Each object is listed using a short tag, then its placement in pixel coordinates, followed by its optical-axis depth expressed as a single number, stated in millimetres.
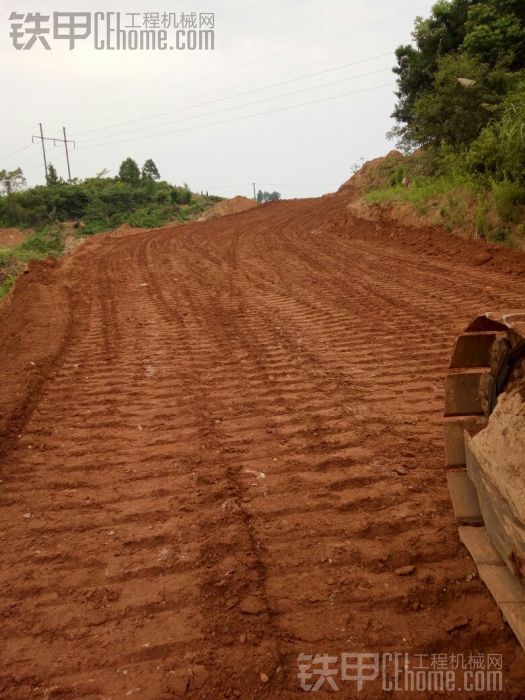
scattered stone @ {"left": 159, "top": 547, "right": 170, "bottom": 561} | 2448
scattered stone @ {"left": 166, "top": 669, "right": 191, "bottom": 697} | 1815
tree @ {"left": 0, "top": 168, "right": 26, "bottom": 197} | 29792
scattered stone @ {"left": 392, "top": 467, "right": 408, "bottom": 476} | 2992
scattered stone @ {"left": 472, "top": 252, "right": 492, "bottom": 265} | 8664
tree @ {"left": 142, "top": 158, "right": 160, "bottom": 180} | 41312
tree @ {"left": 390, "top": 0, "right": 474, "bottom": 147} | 15414
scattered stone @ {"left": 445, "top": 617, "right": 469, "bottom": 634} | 1991
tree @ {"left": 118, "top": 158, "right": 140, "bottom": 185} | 35031
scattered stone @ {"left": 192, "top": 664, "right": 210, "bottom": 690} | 1837
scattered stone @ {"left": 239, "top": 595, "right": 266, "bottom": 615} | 2117
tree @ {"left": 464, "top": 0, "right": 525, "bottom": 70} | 12906
